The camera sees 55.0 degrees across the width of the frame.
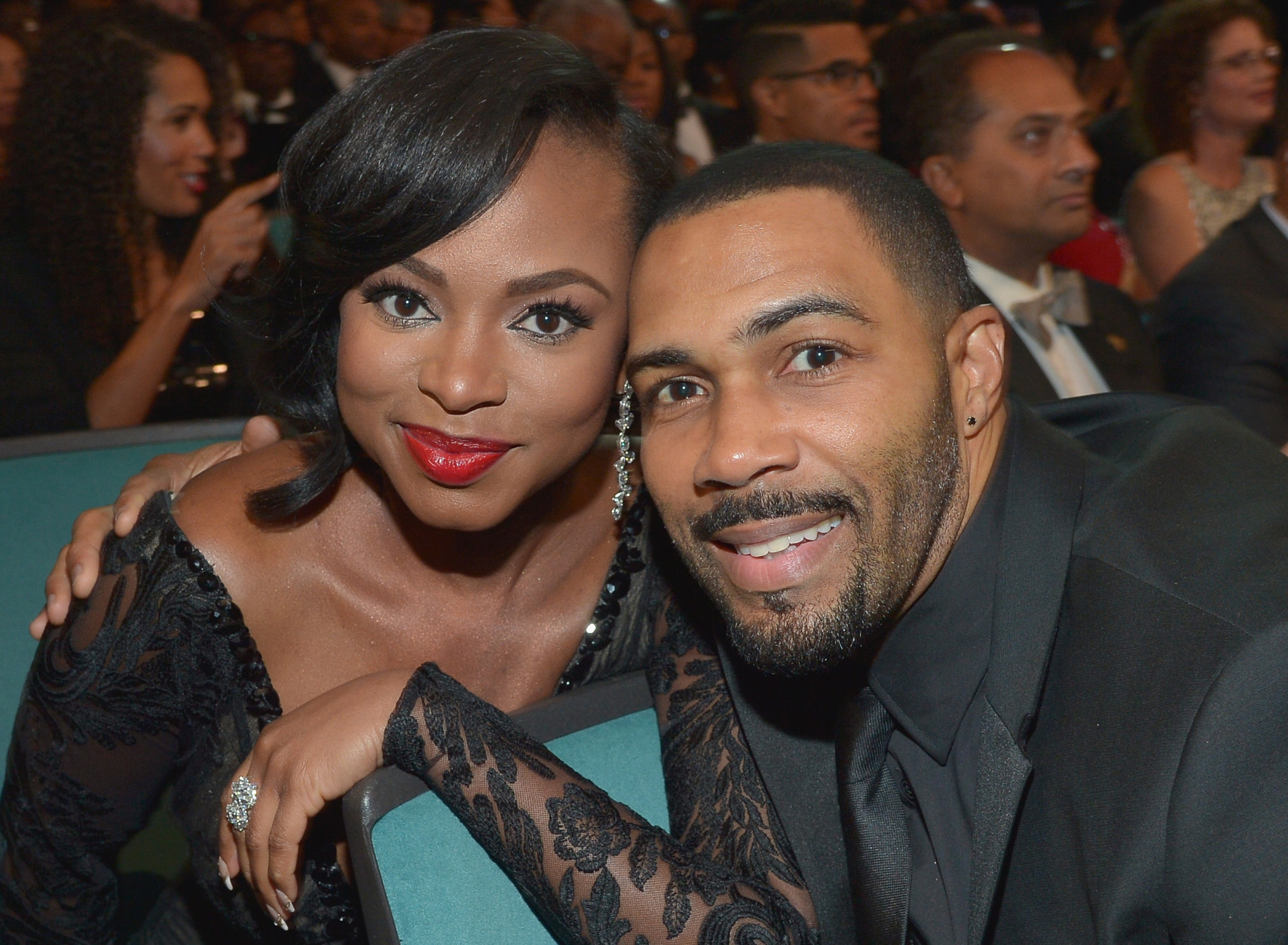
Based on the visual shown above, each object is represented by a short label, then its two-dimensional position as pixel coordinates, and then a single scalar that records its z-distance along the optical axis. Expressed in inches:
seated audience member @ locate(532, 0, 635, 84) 191.2
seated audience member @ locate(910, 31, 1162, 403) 132.7
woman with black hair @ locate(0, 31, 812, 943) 63.6
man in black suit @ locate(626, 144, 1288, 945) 51.1
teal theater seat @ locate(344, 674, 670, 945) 56.9
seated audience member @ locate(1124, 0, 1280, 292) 181.5
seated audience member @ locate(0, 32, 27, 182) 151.3
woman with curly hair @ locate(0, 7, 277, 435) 123.5
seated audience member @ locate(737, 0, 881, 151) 188.4
